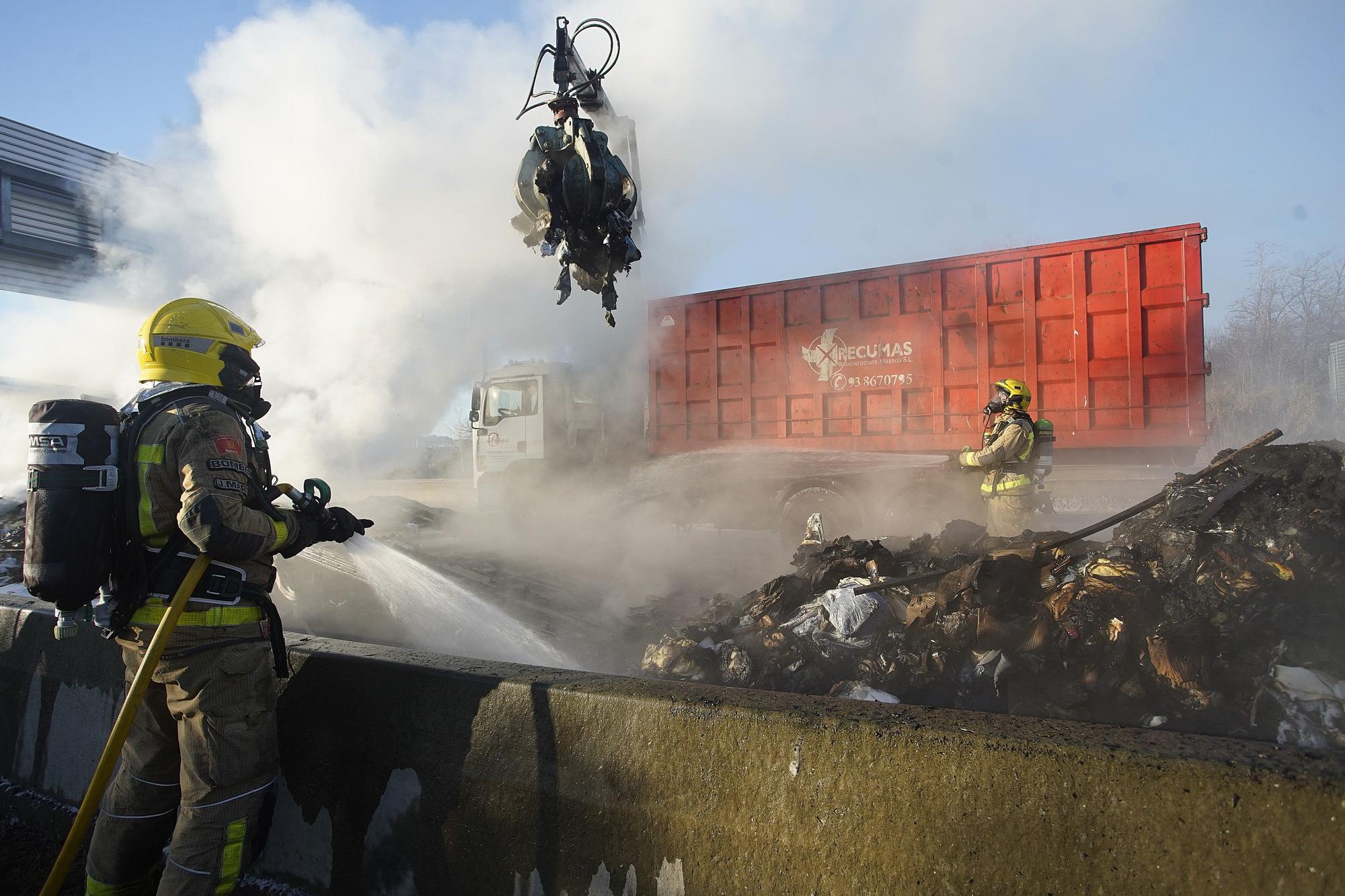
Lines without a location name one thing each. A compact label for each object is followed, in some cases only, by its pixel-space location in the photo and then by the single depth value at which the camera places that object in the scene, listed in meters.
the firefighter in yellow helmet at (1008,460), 5.29
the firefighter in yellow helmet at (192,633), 1.91
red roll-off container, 7.38
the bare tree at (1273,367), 23.42
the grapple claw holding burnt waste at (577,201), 3.08
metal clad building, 14.12
